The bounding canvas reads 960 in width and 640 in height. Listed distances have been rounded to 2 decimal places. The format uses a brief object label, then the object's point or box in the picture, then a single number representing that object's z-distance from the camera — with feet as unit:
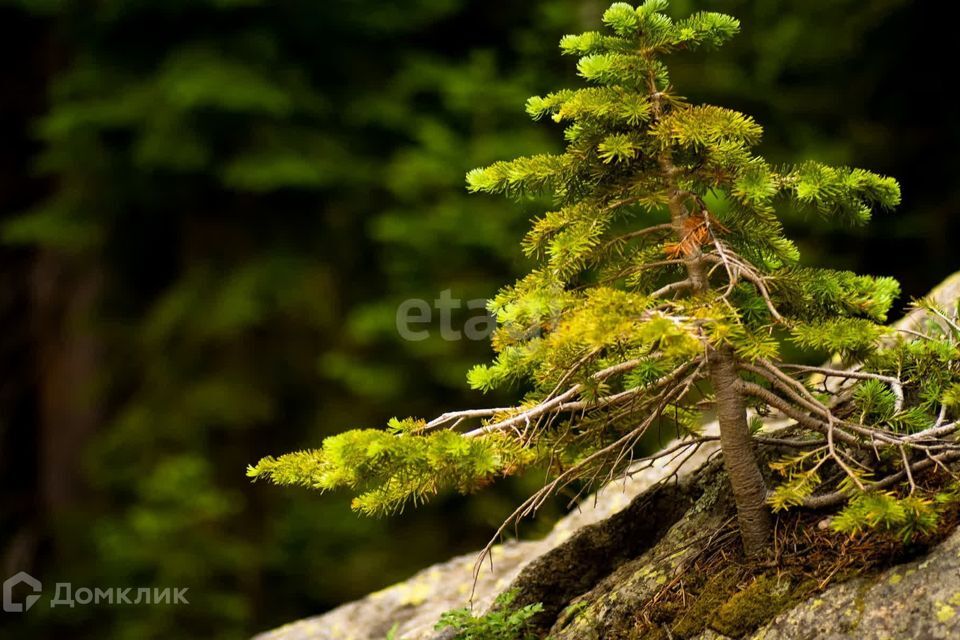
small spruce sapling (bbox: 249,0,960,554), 14.23
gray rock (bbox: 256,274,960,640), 13.46
